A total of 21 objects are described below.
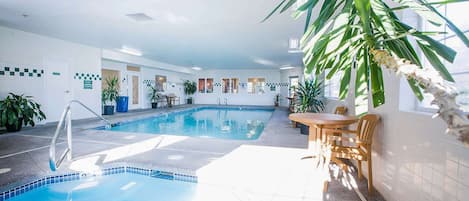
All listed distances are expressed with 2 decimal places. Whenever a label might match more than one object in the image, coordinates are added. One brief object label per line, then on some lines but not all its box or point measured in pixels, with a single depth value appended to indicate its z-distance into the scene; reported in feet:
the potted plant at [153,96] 37.88
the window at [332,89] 16.69
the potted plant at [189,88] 48.34
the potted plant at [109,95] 28.45
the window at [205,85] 50.93
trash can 31.35
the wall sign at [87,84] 24.71
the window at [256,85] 48.39
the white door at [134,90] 34.65
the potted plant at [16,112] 16.70
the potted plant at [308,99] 17.53
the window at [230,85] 49.59
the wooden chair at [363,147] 7.93
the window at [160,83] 40.59
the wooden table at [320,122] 8.79
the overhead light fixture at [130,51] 25.44
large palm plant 2.17
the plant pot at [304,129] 17.35
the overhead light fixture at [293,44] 20.06
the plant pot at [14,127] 17.03
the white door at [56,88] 21.30
